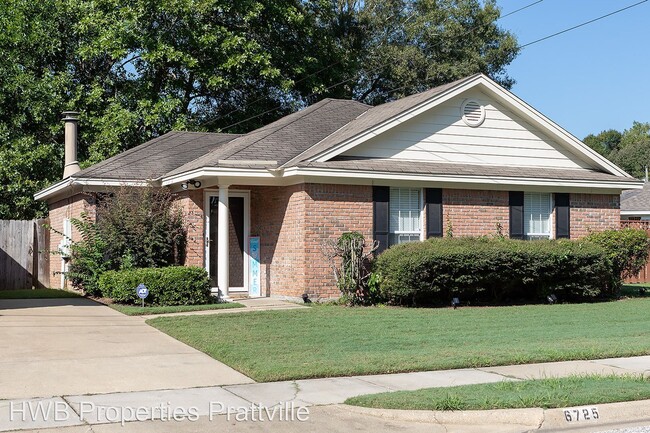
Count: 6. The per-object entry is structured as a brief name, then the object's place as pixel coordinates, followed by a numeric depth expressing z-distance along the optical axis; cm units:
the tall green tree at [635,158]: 6775
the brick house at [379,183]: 1766
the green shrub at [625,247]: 1886
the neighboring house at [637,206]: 3653
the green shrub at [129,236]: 1895
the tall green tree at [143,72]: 2877
